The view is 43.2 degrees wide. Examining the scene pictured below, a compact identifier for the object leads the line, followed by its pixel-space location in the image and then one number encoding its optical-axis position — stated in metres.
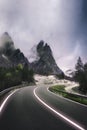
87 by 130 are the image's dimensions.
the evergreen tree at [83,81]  42.68
